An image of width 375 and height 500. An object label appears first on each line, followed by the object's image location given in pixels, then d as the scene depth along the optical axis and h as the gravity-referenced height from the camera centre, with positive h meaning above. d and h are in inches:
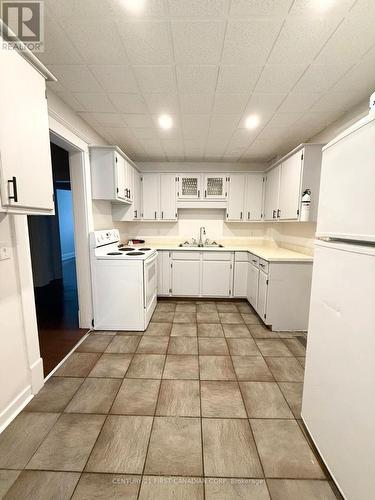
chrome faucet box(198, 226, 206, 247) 165.8 -7.9
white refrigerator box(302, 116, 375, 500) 35.0 -17.5
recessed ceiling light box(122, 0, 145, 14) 45.0 +45.4
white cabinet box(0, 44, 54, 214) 42.6 +18.1
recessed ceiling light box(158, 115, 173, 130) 95.0 +45.6
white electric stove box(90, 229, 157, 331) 104.5 -32.4
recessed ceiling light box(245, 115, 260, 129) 93.7 +45.2
